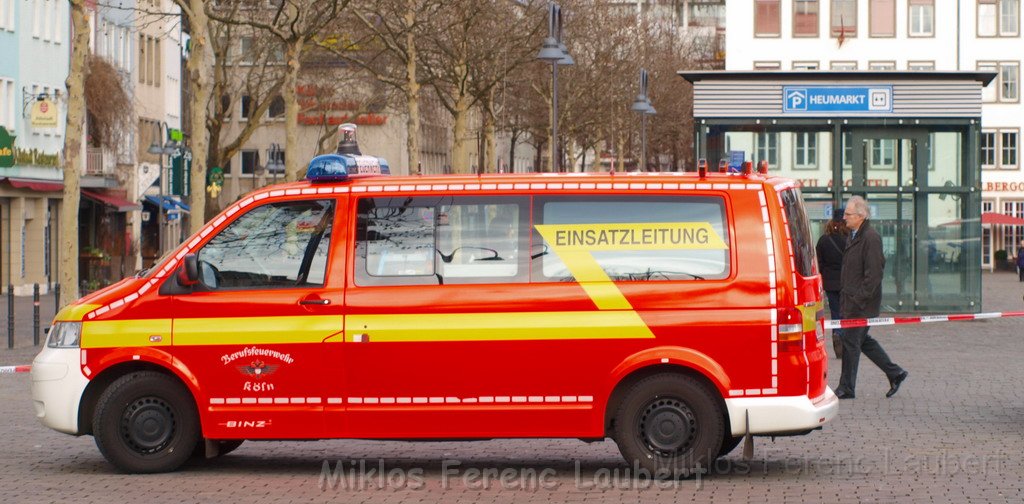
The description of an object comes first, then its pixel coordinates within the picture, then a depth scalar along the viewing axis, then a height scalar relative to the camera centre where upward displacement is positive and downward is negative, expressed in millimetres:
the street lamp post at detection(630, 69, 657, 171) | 50031 +4254
